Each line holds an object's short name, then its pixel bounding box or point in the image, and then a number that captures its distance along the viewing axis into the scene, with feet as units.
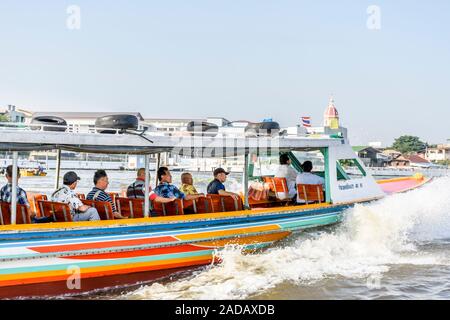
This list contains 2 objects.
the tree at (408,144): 351.67
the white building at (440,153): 336.29
